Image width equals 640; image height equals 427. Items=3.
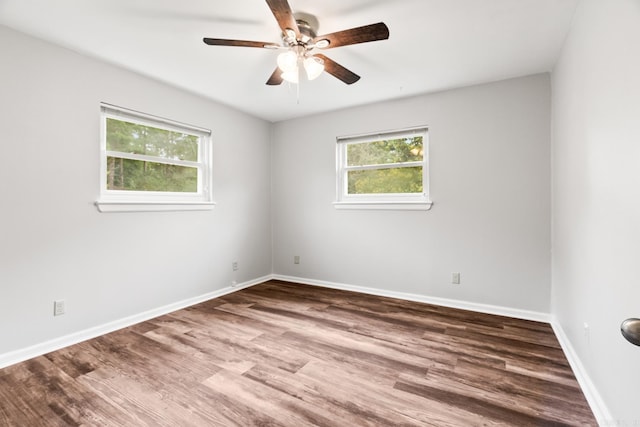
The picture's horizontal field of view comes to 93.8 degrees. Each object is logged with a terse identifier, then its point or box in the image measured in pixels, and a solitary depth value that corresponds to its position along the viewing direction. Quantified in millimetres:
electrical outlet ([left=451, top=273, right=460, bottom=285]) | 3268
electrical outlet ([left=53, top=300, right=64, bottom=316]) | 2342
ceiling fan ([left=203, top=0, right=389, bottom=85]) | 1705
